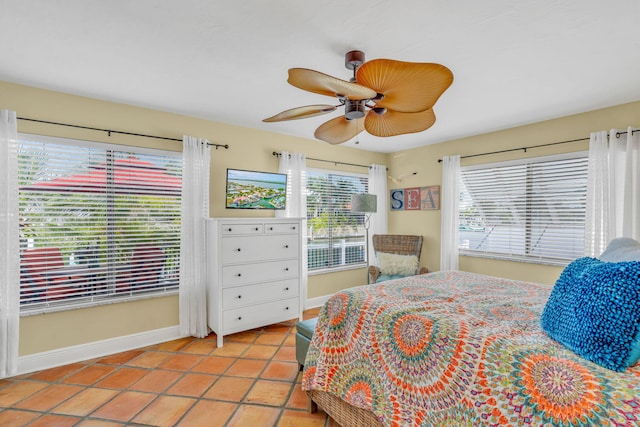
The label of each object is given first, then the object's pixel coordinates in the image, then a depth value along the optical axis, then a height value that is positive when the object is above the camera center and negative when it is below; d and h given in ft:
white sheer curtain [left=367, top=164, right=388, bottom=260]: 15.62 +0.92
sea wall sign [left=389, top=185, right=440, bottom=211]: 14.12 +0.81
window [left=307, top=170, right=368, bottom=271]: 13.94 -0.40
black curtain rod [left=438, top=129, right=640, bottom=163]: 9.04 +2.56
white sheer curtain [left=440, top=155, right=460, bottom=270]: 12.98 +0.09
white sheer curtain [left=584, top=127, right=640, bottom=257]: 8.74 +0.80
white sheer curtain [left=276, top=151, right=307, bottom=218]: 12.61 +1.38
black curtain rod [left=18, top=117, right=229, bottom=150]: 8.28 +2.62
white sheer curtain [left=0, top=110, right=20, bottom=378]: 7.70 -0.94
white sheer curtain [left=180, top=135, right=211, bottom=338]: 10.28 -0.92
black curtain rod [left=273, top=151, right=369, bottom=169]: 12.57 +2.55
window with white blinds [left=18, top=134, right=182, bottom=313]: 8.35 -0.29
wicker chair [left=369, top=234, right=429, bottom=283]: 13.60 -1.59
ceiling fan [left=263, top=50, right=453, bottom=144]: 4.39 +2.10
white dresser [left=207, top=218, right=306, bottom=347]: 9.84 -2.13
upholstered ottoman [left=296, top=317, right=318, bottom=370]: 7.43 -3.21
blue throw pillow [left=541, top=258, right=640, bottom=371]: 3.24 -1.22
